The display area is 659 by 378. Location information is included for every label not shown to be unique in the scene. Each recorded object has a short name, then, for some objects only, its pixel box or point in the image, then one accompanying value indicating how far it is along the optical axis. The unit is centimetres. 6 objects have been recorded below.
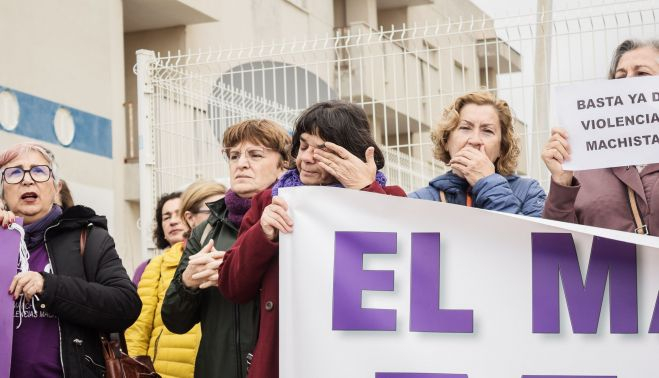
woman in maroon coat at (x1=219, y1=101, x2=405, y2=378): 640
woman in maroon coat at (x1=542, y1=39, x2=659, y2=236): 630
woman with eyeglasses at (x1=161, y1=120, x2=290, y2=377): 743
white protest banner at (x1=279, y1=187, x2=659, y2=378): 613
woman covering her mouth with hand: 706
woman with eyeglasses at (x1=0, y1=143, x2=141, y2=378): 732
